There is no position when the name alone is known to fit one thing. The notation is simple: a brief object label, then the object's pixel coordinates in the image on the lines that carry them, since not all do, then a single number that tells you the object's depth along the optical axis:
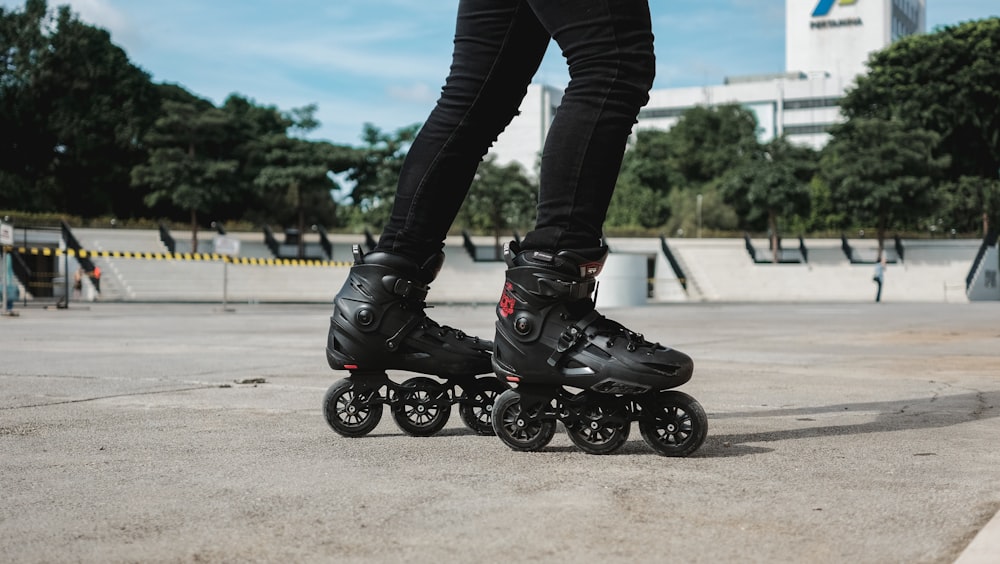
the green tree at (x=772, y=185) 51.59
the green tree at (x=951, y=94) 50.00
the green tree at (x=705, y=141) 72.00
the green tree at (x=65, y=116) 46.72
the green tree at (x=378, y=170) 48.66
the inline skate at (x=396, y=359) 2.78
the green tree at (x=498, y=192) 47.72
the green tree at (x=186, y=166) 41.84
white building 104.19
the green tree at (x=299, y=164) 44.84
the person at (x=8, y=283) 15.70
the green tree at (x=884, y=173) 44.00
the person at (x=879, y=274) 34.38
